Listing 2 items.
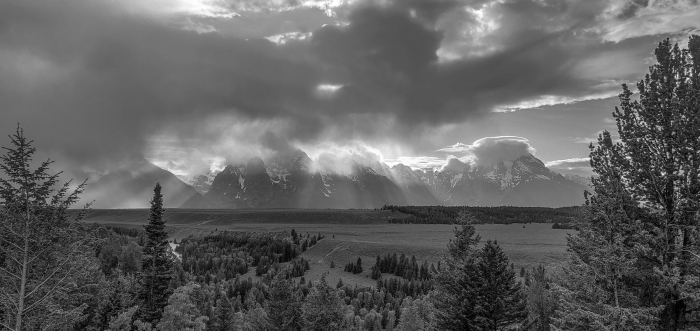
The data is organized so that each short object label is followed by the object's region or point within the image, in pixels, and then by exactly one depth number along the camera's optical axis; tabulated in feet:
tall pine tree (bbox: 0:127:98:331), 50.90
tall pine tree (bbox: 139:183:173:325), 93.86
